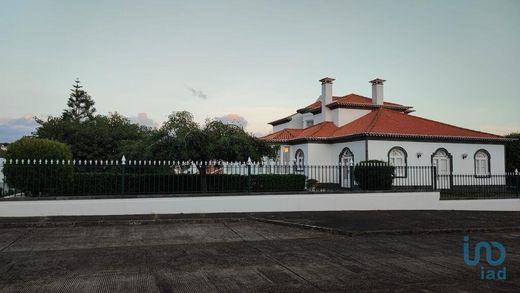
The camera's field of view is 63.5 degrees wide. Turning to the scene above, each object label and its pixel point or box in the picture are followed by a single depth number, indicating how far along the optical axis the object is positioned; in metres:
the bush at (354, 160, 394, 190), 18.03
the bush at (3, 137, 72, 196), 13.70
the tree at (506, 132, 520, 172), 36.47
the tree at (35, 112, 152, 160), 41.03
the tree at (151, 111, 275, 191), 17.75
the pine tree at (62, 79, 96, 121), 73.75
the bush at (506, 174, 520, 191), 20.19
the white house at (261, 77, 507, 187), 28.27
